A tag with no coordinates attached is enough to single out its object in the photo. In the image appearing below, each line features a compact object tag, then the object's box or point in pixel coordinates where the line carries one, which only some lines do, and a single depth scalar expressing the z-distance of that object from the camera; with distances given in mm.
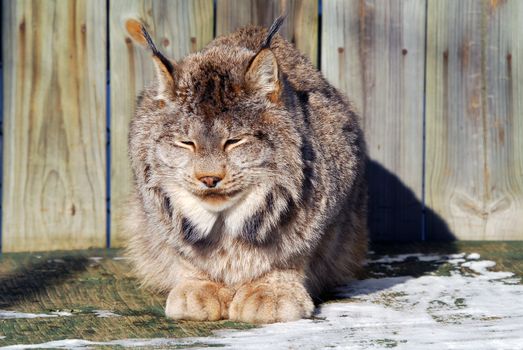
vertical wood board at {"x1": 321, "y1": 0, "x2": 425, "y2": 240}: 9992
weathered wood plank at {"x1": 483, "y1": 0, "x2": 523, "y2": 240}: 10055
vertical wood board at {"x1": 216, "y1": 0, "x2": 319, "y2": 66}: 9867
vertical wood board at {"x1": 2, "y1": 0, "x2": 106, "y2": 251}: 9594
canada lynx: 6879
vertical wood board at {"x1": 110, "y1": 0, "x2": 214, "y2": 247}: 9734
